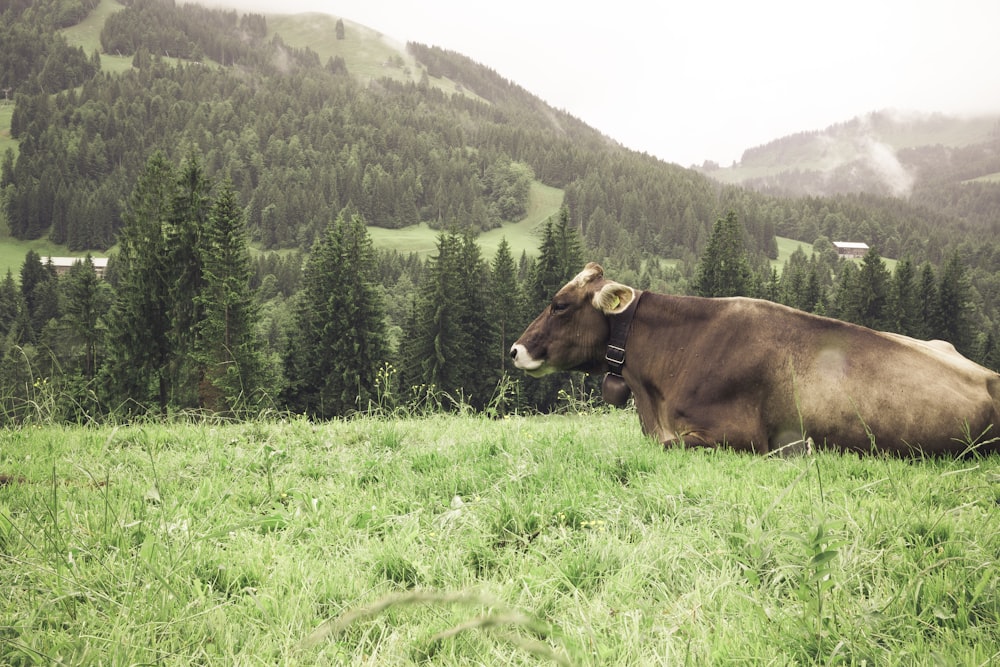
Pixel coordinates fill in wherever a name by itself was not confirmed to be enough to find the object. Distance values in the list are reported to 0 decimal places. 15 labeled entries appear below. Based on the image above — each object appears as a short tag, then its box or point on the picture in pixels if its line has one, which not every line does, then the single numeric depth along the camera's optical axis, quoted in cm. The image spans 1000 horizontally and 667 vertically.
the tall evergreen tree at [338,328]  4131
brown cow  486
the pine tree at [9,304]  8761
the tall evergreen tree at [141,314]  3316
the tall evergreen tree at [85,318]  3362
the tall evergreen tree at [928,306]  6719
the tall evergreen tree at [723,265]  5066
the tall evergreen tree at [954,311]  6669
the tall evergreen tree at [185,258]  3381
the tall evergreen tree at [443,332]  4531
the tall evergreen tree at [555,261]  4834
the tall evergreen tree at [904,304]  6544
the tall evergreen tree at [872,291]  6706
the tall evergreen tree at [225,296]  3141
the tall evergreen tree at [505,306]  4819
